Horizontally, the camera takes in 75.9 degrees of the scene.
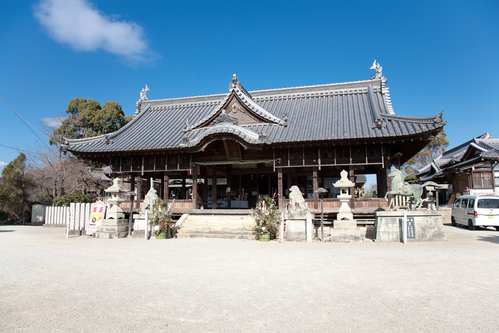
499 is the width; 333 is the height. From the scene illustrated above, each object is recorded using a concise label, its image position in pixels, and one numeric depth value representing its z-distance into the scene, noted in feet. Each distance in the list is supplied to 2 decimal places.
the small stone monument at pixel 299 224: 39.73
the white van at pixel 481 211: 53.52
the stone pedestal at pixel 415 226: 37.99
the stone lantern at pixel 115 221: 47.47
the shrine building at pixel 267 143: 51.29
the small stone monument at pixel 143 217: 46.83
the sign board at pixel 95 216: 48.85
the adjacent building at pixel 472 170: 80.07
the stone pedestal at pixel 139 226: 46.87
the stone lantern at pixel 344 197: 41.03
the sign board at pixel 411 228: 37.93
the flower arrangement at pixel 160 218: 44.75
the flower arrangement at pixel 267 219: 40.42
